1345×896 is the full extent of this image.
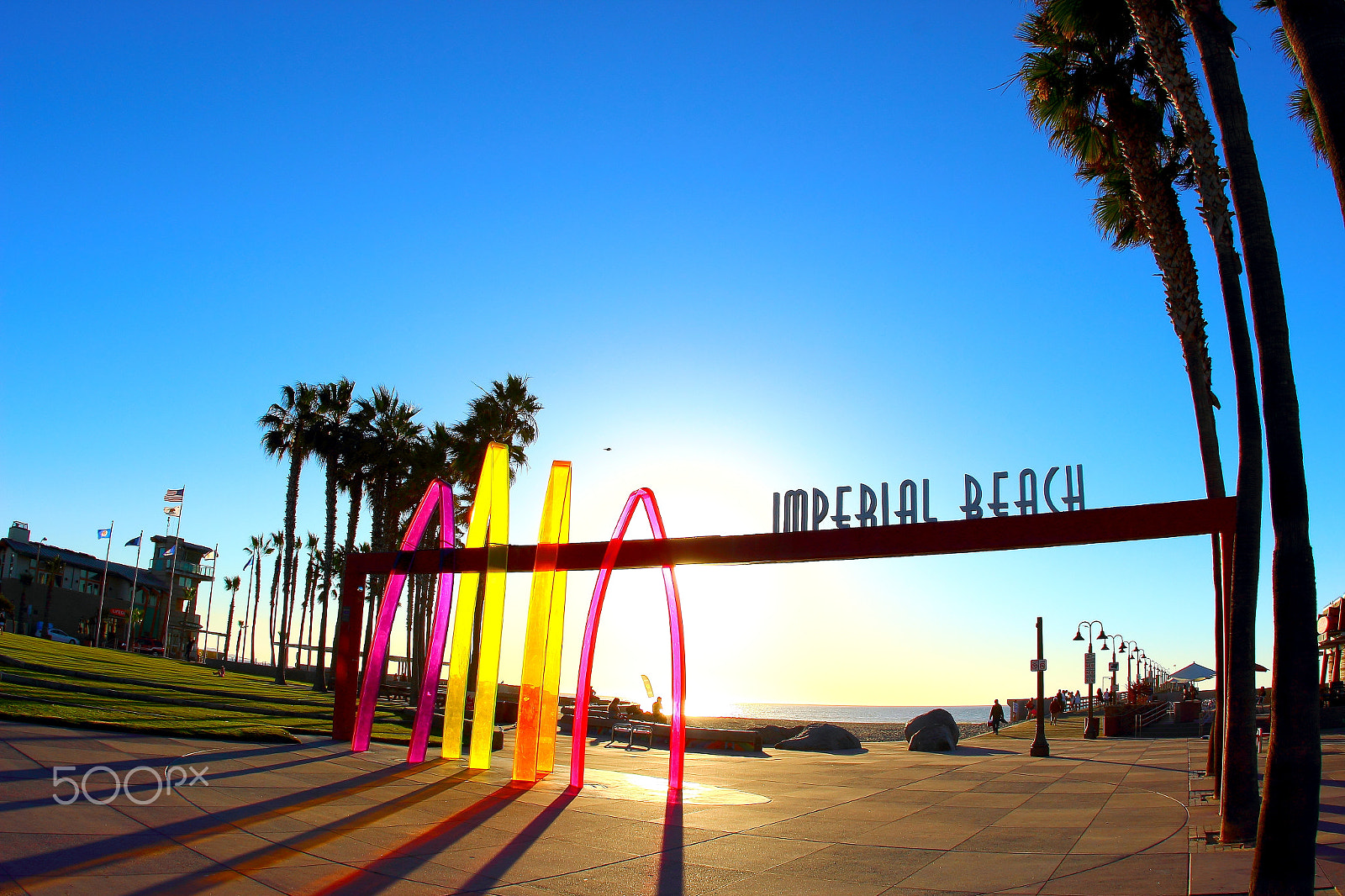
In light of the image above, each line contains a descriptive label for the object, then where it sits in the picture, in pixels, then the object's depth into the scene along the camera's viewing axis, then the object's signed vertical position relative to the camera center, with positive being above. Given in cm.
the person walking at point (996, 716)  4250 -471
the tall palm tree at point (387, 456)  3884 +576
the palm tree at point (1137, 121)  1495 +888
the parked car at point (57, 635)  5934 -477
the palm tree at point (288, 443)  4519 +716
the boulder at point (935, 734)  2839 -388
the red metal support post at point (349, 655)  1961 -157
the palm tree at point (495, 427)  3288 +627
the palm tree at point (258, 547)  11138 +421
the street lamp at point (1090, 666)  4359 -210
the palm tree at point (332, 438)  4209 +702
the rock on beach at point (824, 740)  2812 -420
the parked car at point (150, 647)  6694 -598
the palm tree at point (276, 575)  6195 +39
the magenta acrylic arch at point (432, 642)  1759 -104
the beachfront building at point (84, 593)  6919 -195
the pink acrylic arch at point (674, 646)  1539 -88
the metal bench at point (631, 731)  2734 -444
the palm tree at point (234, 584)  12841 -91
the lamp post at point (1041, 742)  2478 -339
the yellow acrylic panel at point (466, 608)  1761 -34
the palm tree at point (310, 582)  7969 +0
